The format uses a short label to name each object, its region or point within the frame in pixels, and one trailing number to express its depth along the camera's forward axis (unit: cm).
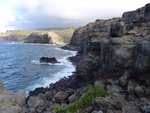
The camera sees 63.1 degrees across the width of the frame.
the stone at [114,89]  1113
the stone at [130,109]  957
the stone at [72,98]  1304
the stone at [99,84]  1242
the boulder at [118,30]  1352
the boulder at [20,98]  1245
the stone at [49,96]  1572
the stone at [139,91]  1030
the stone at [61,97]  1382
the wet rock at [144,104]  935
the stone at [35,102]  1355
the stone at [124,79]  1131
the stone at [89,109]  1048
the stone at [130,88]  1058
